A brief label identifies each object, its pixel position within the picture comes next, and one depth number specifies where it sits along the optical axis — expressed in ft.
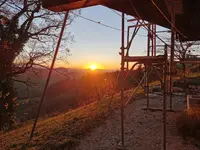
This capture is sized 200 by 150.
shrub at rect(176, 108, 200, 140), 15.33
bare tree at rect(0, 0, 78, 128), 34.96
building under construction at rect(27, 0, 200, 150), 11.19
